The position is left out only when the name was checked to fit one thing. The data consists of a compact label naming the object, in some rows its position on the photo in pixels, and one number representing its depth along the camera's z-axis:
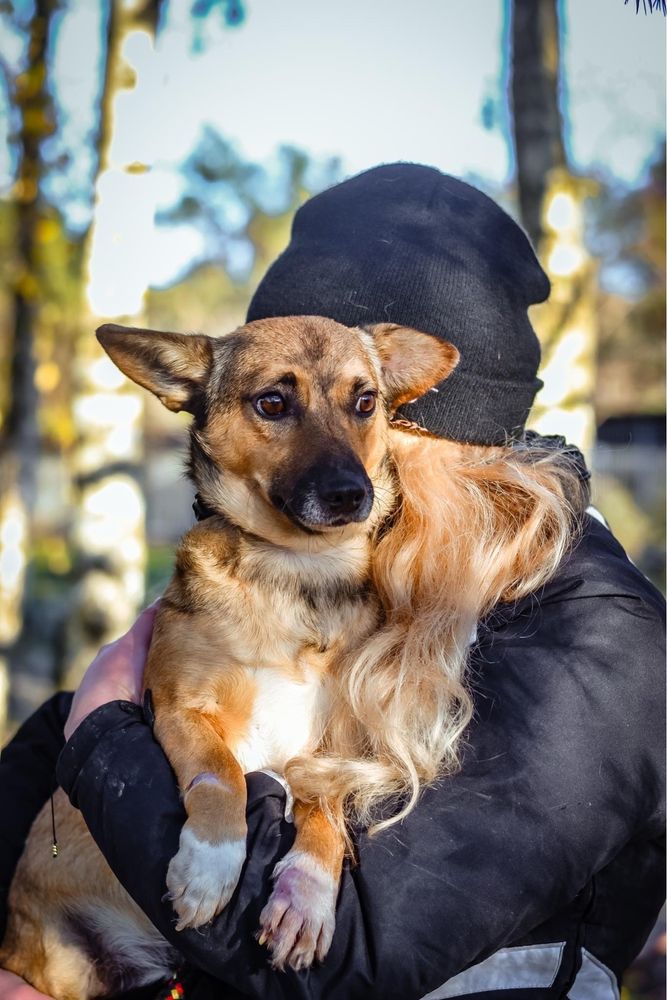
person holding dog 1.52
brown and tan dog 2.12
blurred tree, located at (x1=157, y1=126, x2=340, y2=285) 8.84
